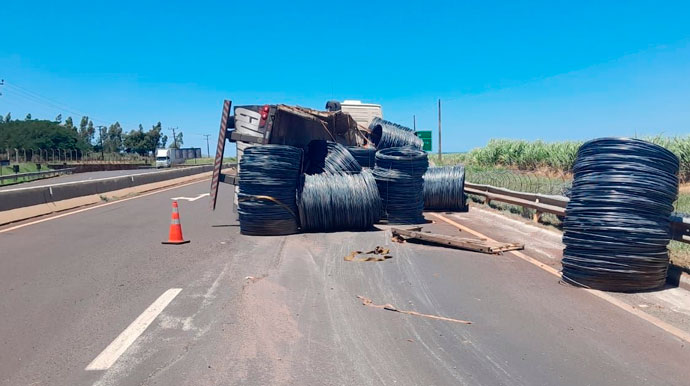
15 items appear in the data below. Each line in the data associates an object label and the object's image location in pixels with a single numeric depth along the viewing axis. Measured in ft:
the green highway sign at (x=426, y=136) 132.57
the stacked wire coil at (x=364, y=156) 60.75
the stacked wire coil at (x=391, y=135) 70.28
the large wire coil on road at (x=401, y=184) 46.03
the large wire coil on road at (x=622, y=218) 23.61
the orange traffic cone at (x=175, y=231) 36.06
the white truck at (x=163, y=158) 250.98
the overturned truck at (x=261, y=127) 44.83
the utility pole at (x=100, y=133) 406.91
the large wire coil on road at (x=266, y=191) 39.06
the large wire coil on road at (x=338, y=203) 40.27
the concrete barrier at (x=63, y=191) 48.21
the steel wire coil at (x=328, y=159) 47.91
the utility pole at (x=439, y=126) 164.55
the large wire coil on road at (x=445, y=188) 57.67
